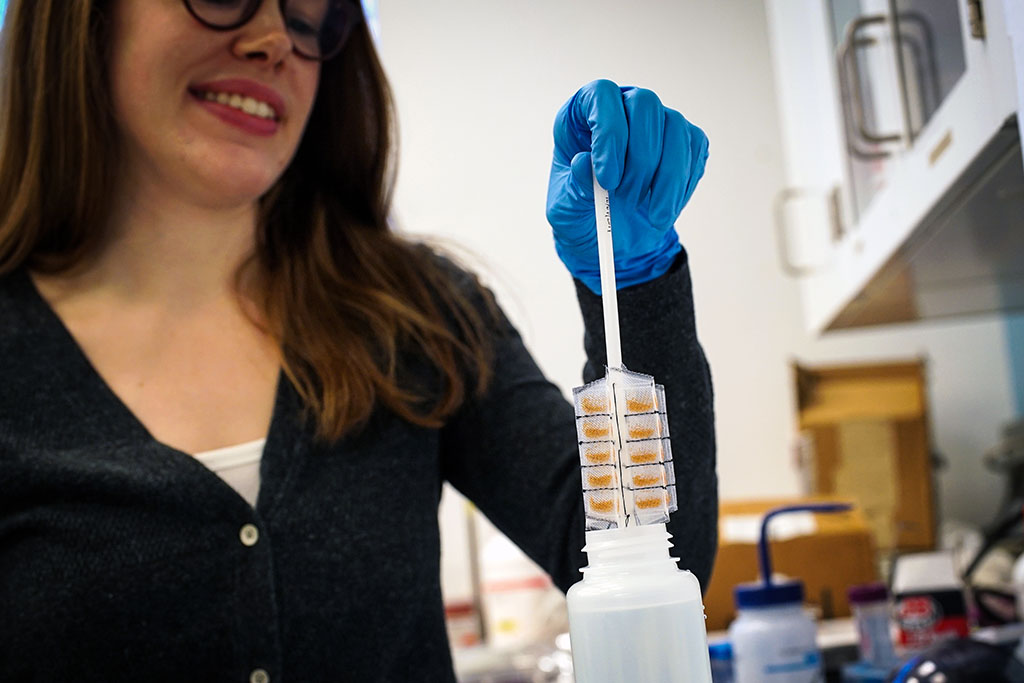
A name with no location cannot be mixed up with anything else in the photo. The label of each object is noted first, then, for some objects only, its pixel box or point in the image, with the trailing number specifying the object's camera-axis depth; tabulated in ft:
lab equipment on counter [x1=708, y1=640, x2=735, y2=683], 3.91
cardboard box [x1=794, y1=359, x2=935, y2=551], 8.34
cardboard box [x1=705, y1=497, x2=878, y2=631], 7.11
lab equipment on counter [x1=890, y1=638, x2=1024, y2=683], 3.20
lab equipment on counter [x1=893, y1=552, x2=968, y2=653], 4.84
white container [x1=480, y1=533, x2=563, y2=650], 7.34
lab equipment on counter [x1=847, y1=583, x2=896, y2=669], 4.72
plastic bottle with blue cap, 3.88
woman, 2.82
